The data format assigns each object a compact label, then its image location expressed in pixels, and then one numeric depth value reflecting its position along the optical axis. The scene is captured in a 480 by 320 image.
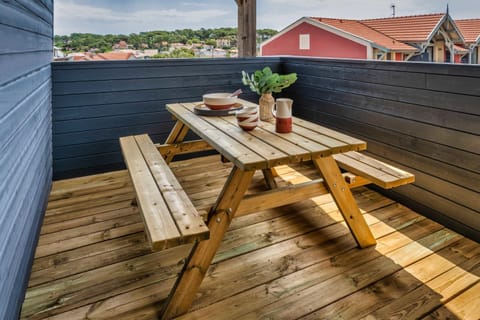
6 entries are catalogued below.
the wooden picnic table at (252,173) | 1.43
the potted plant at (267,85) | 1.90
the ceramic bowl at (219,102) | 2.19
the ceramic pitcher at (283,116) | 1.71
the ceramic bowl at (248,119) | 1.80
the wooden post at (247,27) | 3.53
